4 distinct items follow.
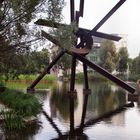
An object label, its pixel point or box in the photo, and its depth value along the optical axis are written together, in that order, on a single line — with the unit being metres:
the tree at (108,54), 35.31
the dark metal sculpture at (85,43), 11.73
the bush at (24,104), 6.76
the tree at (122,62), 36.28
